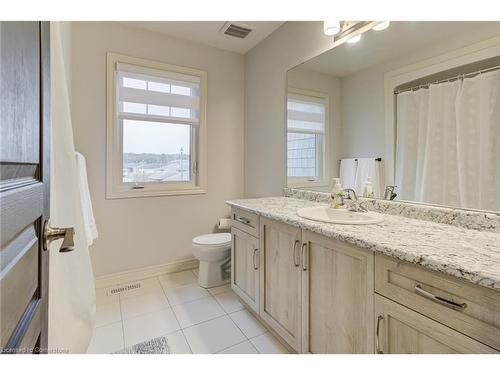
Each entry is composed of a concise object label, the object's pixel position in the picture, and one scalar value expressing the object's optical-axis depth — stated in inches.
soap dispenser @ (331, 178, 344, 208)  65.3
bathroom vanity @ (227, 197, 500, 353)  27.0
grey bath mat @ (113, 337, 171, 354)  56.1
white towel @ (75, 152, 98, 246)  57.7
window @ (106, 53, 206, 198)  88.0
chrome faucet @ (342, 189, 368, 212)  64.6
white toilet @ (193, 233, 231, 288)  84.7
